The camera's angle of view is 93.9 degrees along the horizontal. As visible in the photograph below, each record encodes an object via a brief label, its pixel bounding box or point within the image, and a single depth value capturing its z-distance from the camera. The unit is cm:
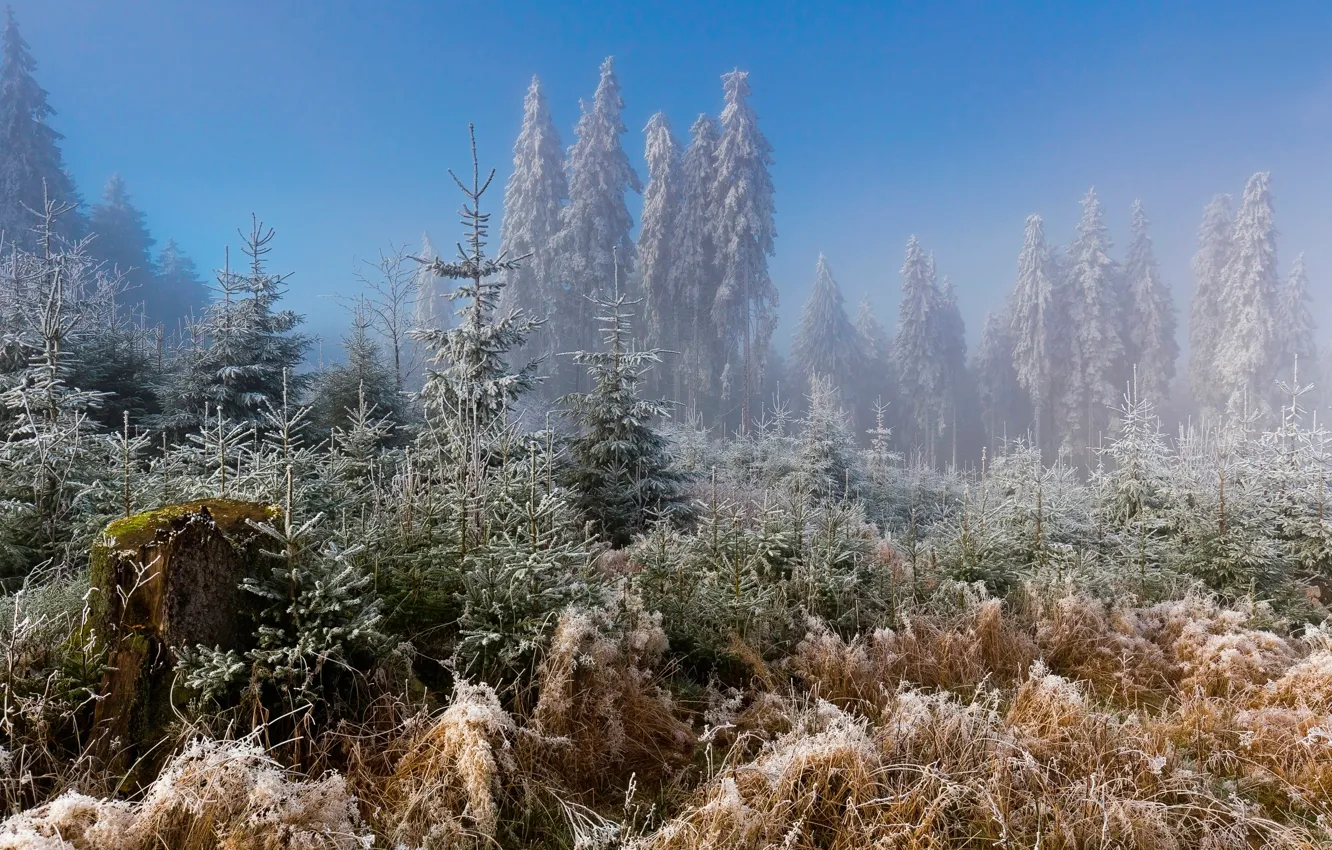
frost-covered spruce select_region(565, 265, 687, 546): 978
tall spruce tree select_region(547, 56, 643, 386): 2900
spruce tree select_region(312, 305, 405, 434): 1318
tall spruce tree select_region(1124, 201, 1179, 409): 3212
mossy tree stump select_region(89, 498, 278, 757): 294
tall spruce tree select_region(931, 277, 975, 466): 3794
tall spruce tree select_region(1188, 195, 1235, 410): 3155
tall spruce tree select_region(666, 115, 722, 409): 3027
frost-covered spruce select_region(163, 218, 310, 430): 1159
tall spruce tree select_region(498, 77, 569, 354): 3003
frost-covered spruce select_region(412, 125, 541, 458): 946
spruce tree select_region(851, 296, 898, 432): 3934
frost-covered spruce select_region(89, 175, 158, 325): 3362
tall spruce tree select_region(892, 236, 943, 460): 3666
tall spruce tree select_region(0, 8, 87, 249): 2747
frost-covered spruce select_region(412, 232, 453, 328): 3853
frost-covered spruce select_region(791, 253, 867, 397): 3728
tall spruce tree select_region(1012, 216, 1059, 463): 3325
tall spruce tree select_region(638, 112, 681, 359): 3059
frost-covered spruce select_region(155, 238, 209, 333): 3734
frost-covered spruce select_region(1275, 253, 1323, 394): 2973
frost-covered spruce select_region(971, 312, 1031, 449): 3859
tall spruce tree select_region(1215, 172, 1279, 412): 2927
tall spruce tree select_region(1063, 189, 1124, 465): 3138
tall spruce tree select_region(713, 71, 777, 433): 2894
